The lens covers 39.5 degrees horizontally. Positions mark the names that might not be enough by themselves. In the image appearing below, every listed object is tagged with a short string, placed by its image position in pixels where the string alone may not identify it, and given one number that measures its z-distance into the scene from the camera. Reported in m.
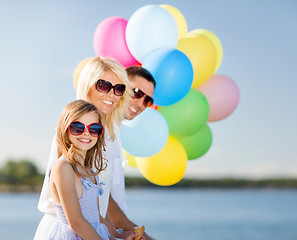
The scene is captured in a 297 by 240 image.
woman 2.47
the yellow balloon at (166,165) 3.49
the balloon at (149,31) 3.43
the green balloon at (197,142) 3.84
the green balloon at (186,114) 3.50
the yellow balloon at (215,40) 3.93
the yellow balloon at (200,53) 3.61
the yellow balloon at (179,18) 4.00
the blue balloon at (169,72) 3.23
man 2.62
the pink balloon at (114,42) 3.60
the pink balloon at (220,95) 3.92
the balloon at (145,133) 3.21
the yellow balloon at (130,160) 3.79
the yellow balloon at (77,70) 3.61
